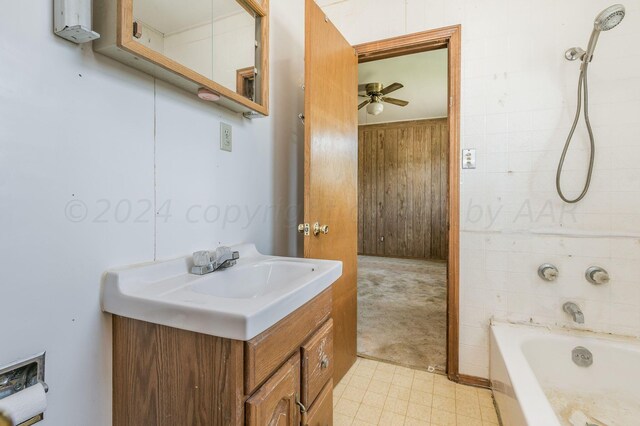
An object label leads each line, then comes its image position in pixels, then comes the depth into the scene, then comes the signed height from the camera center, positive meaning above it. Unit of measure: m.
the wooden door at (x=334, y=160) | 1.45 +0.30
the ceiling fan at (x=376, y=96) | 3.44 +1.43
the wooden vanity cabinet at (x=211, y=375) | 0.67 -0.42
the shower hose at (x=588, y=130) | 1.47 +0.41
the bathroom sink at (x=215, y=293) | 0.65 -0.23
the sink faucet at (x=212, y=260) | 1.02 -0.17
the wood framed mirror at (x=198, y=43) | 0.79 +0.58
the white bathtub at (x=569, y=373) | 1.28 -0.77
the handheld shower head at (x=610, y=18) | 1.21 +0.83
